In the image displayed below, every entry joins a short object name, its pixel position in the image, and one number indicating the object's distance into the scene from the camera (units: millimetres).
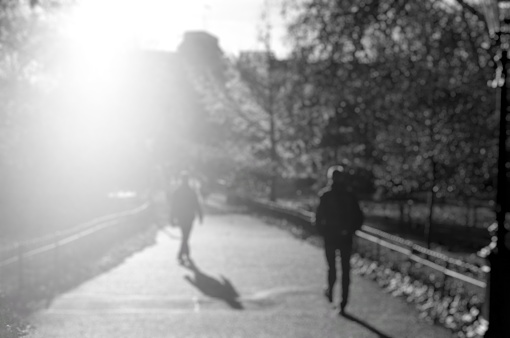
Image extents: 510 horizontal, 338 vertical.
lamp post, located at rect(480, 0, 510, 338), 8070
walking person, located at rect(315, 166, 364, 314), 10477
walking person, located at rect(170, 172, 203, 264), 16984
